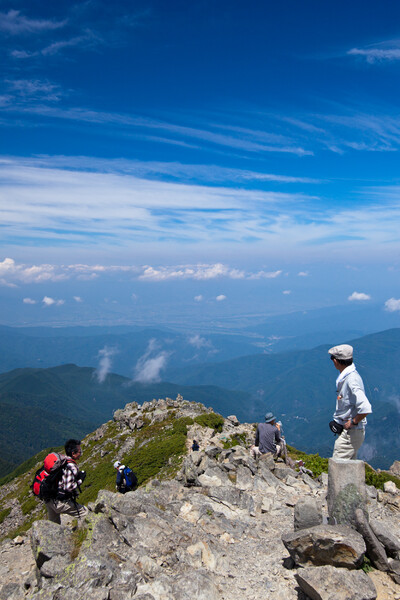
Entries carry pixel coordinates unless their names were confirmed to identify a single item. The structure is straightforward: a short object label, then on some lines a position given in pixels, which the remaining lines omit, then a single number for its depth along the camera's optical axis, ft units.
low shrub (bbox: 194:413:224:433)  115.24
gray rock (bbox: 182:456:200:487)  55.93
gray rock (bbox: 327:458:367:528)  31.04
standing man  30.89
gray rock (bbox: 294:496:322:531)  33.04
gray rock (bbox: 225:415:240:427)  121.99
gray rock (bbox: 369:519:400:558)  29.84
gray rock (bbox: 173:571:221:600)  27.94
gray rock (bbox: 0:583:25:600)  32.78
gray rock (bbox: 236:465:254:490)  55.01
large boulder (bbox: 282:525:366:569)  27.58
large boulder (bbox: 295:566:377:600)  24.90
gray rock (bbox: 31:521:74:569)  32.09
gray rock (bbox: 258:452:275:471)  60.95
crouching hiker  57.62
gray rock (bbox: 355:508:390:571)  29.17
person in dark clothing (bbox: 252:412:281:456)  63.41
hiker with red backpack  37.76
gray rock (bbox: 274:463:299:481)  59.47
